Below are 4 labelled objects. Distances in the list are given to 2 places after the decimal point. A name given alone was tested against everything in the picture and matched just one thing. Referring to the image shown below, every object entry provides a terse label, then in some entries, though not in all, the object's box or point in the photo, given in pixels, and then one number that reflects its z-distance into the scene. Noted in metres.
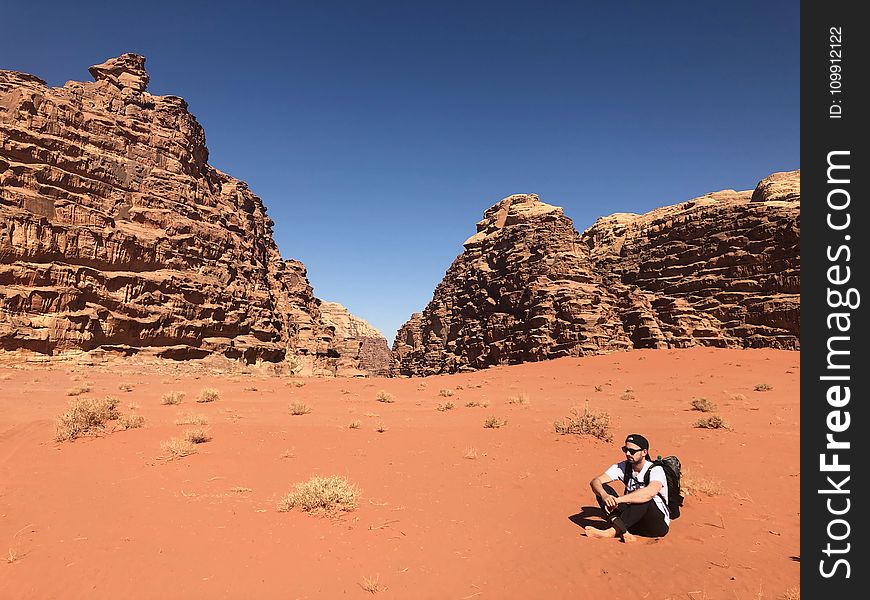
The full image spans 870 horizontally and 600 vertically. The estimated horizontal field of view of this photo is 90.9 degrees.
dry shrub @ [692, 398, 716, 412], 14.85
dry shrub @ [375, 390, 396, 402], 18.05
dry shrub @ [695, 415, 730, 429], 11.42
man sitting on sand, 4.84
